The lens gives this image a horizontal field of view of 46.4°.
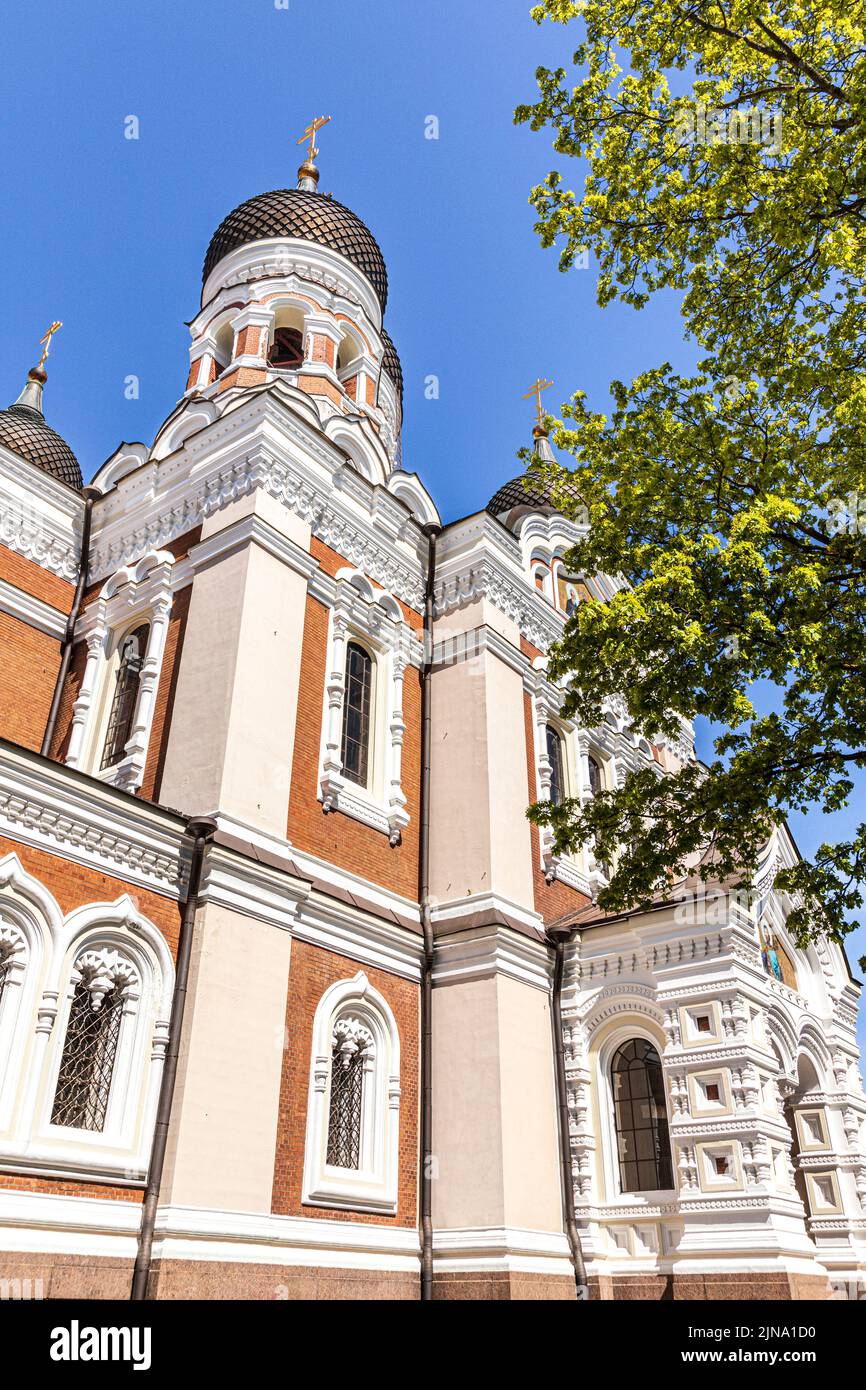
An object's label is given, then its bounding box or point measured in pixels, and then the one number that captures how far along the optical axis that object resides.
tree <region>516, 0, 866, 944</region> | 8.11
